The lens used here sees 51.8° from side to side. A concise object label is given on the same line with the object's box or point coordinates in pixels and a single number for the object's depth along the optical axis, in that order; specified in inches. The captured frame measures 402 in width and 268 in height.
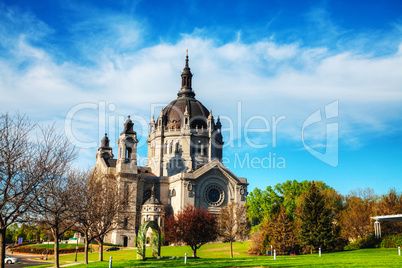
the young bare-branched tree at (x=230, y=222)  2030.0
